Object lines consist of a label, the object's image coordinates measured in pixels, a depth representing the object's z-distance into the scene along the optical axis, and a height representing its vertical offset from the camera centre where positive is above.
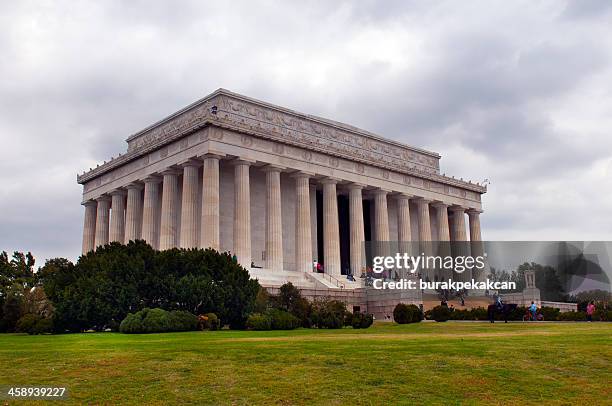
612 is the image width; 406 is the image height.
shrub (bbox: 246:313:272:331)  36.34 +0.25
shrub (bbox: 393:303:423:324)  42.84 +0.55
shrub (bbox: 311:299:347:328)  39.56 +0.49
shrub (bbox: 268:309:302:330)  36.88 +0.30
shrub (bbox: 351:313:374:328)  39.38 +0.19
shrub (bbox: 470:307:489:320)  47.77 +0.49
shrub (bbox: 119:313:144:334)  32.91 +0.26
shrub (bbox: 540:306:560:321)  46.67 +0.40
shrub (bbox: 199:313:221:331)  35.69 +0.33
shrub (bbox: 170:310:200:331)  33.88 +0.40
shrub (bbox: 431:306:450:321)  44.94 +0.59
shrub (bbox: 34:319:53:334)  37.91 +0.31
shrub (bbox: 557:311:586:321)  46.10 +0.15
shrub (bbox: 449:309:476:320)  48.09 +0.46
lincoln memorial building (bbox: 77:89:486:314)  61.88 +14.82
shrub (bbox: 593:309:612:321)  45.16 +0.17
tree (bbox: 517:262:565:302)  81.00 +4.58
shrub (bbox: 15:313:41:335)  39.44 +0.61
